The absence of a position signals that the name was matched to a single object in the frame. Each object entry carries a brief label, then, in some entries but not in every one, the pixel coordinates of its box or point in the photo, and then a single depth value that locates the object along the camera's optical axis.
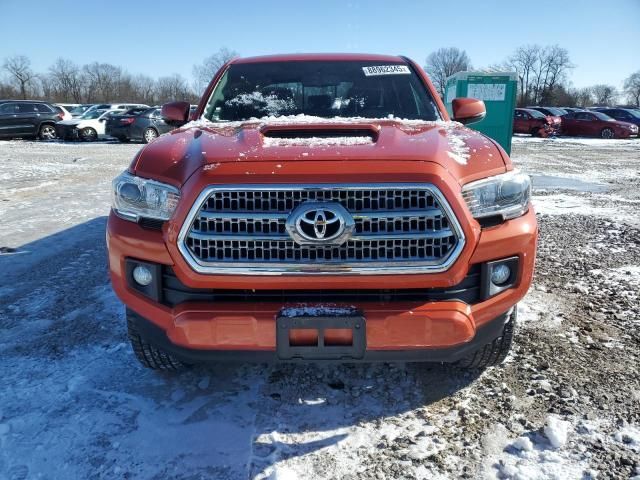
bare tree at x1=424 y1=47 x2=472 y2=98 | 92.69
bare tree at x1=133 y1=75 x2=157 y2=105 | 83.69
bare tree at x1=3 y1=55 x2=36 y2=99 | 82.94
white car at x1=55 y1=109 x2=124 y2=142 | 21.97
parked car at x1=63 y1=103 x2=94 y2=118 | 39.17
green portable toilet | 9.45
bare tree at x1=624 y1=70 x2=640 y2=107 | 90.37
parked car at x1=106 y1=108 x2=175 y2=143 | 19.97
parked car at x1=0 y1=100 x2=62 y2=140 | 21.52
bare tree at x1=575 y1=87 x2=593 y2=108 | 80.93
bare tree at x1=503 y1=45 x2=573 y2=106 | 78.69
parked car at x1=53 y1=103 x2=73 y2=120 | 22.45
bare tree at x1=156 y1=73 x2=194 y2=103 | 78.03
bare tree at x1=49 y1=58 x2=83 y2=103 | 87.25
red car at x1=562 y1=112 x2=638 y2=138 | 24.84
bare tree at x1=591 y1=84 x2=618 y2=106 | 88.94
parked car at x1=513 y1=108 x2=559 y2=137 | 25.70
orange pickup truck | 2.09
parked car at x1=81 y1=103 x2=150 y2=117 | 25.99
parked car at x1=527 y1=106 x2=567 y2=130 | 25.78
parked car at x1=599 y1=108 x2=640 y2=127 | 26.62
